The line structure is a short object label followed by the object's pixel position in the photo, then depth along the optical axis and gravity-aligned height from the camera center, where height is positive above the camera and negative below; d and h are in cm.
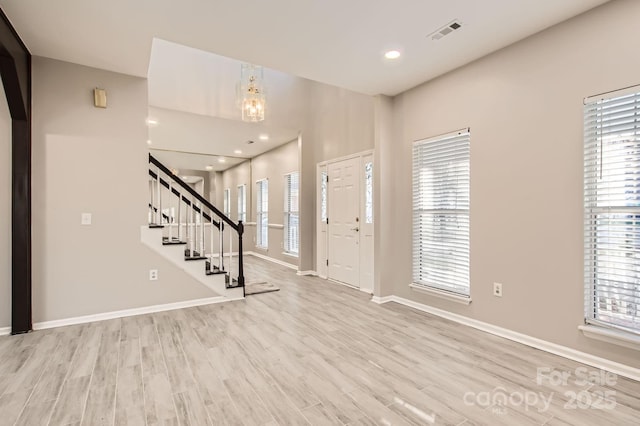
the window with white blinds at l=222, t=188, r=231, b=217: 1023 +32
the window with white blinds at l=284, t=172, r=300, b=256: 685 -2
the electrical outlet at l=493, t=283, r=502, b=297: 304 -76
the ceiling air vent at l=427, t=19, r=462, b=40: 264 +157
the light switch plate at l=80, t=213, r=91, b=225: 340 -7
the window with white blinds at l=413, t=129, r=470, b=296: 342 +0
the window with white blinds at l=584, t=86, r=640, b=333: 225 +1
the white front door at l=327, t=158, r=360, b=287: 498 -15
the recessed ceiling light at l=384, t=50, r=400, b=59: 308 +157
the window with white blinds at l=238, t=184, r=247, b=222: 925 +29
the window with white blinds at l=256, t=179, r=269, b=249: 816 -3
